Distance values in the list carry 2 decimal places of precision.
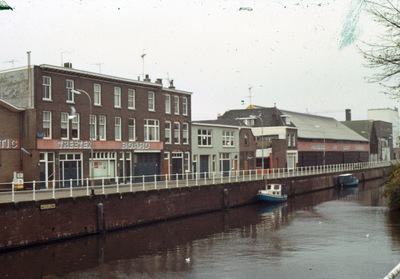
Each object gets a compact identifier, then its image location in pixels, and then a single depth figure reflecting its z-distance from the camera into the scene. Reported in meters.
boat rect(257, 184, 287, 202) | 50.94
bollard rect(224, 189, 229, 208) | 45.50
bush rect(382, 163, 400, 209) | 39.71
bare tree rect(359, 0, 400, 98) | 14.94
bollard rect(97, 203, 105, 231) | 31.47
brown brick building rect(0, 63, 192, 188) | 38.97
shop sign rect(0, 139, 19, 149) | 37.19
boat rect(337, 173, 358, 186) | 74.56
